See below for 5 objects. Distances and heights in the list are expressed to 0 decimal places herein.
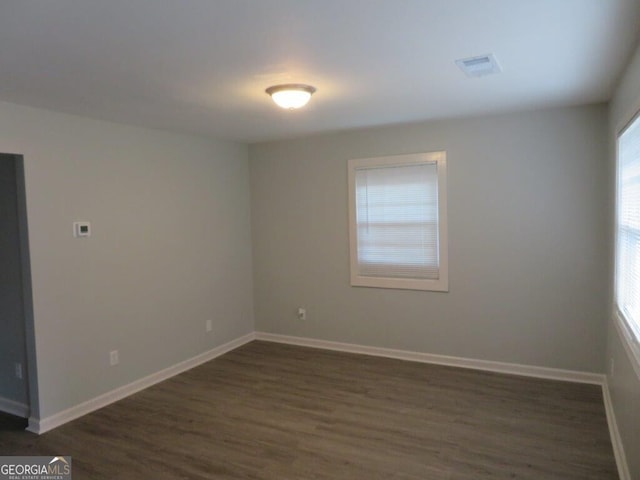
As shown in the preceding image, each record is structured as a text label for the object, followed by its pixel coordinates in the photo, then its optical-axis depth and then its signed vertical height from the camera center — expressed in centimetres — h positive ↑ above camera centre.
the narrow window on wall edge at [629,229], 242 -11
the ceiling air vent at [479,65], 252 +87
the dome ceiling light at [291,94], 292 +83
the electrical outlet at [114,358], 386 -113
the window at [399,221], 446 -3
